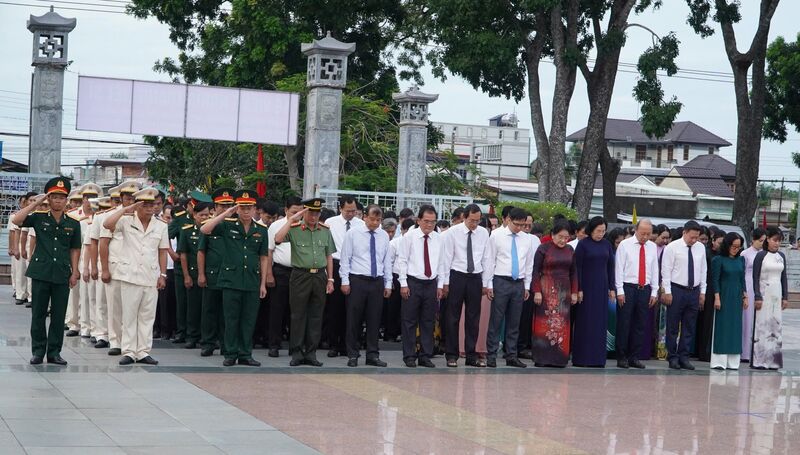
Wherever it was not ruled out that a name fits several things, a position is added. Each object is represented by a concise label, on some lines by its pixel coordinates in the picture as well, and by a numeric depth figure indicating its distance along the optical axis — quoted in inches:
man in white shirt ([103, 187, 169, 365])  436.1
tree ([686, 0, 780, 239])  1122.7
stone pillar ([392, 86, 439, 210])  829.2
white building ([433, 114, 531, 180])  3253.0
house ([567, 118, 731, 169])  3366.1
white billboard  719.1
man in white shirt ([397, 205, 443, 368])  473.7
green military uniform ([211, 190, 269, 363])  443.2
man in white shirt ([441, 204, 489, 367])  482.9
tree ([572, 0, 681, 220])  1047.0
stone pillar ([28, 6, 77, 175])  766.5
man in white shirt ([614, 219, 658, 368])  519.5
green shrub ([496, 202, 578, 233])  824.3
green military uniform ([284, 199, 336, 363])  458.3
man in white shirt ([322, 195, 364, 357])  507.8
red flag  1011.9
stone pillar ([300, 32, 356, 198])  718.5
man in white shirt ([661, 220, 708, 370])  526.6
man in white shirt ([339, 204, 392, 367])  468.8
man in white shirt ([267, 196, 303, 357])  494.3
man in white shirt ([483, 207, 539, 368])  491.5
